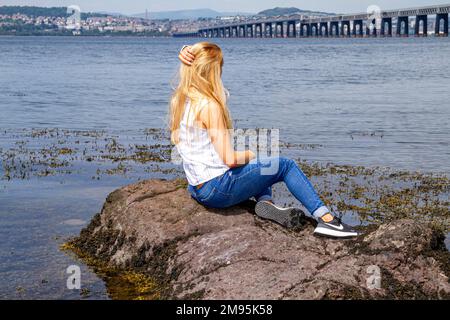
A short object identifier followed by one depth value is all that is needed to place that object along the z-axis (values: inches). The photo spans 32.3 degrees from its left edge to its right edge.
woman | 302.4
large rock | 268.2
